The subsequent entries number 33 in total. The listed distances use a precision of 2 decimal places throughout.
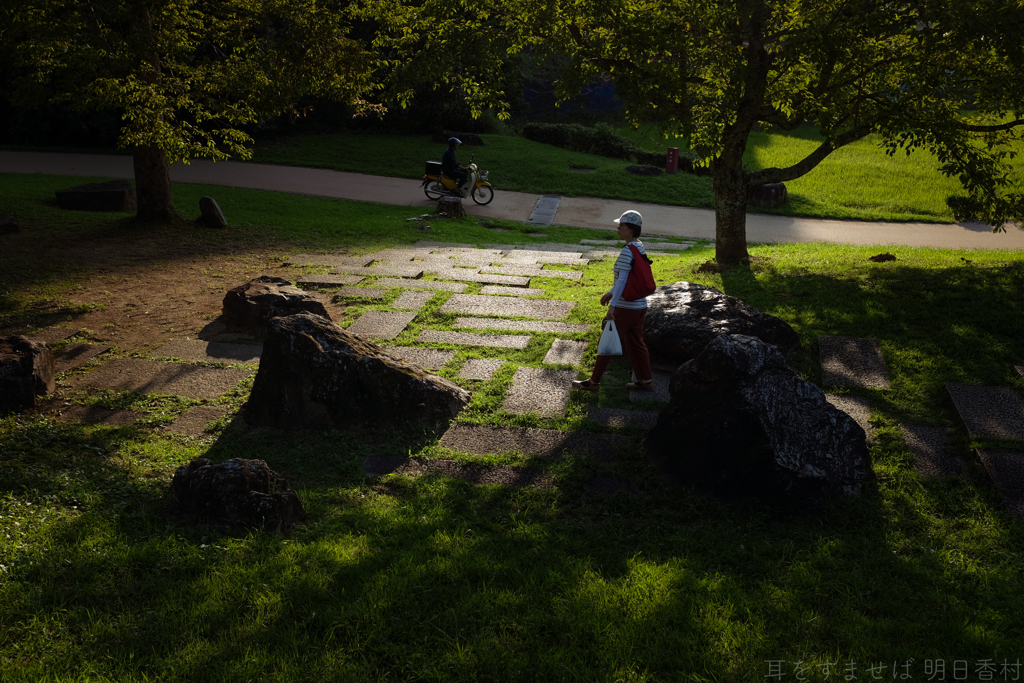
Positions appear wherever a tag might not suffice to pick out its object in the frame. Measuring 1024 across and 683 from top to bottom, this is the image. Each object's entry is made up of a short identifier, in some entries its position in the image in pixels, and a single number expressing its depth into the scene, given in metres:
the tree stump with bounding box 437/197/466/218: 16.05
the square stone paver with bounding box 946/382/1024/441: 5.25
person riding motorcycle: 16.86
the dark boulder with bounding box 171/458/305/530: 4.10
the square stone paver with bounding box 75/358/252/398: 6.16
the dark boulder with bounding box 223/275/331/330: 7.55
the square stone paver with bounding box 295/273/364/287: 9.53
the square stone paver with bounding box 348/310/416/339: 7.68
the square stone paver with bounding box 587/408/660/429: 5.62
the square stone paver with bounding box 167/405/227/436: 5.45
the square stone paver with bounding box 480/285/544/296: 9.23
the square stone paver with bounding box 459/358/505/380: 6.52
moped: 17.15
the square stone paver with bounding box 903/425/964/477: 4.91
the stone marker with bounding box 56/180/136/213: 13.55
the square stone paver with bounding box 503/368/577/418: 5.87
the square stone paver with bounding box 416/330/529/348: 7.35
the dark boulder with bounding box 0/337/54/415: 5.52
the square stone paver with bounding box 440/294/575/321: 8.33
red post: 22.53
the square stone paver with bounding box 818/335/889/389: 6.30
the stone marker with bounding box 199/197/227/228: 12.69
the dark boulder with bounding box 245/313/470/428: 5.46
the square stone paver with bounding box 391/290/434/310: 8.56
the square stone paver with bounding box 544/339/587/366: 6.88
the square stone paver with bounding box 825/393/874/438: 5.62
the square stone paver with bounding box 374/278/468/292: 9.38
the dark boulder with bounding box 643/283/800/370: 6.63
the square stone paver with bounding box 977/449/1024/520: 4.43
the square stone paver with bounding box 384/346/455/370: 6.82
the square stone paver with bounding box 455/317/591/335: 7.79
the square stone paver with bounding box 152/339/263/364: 6.88
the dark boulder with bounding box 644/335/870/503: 4.41
